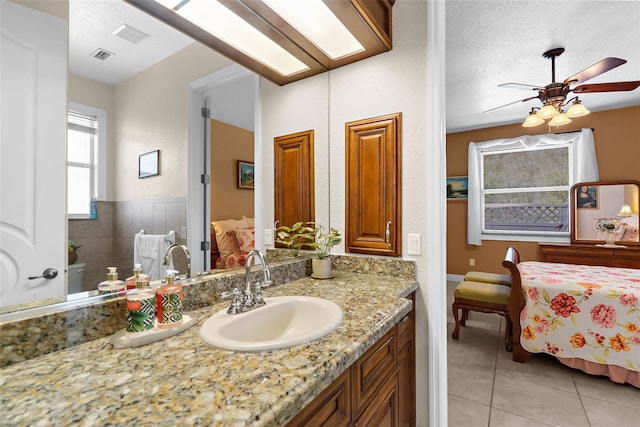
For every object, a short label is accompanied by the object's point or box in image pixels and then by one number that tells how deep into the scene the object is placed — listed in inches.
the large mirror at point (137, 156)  32.1
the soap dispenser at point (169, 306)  34.3
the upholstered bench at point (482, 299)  103.1
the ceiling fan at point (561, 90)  93.2
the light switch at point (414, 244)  59.8
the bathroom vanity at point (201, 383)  20.5
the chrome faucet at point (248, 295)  41.1
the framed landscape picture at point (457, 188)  197.6
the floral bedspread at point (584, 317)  80.0
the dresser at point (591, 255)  142.6
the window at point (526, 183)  165.3
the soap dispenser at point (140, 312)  32.0
